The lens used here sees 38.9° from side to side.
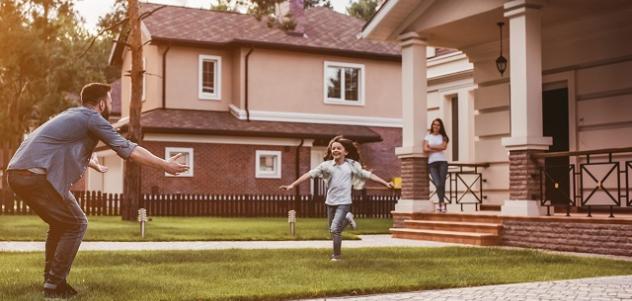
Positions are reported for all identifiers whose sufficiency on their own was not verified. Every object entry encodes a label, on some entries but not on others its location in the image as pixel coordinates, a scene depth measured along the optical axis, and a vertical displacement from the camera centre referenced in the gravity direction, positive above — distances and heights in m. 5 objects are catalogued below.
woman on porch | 17.16 +0.74
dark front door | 17.19 +1.27
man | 7.45 +0.20
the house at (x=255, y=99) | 31.73 +3.58
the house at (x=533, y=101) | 14.67 +1.75
